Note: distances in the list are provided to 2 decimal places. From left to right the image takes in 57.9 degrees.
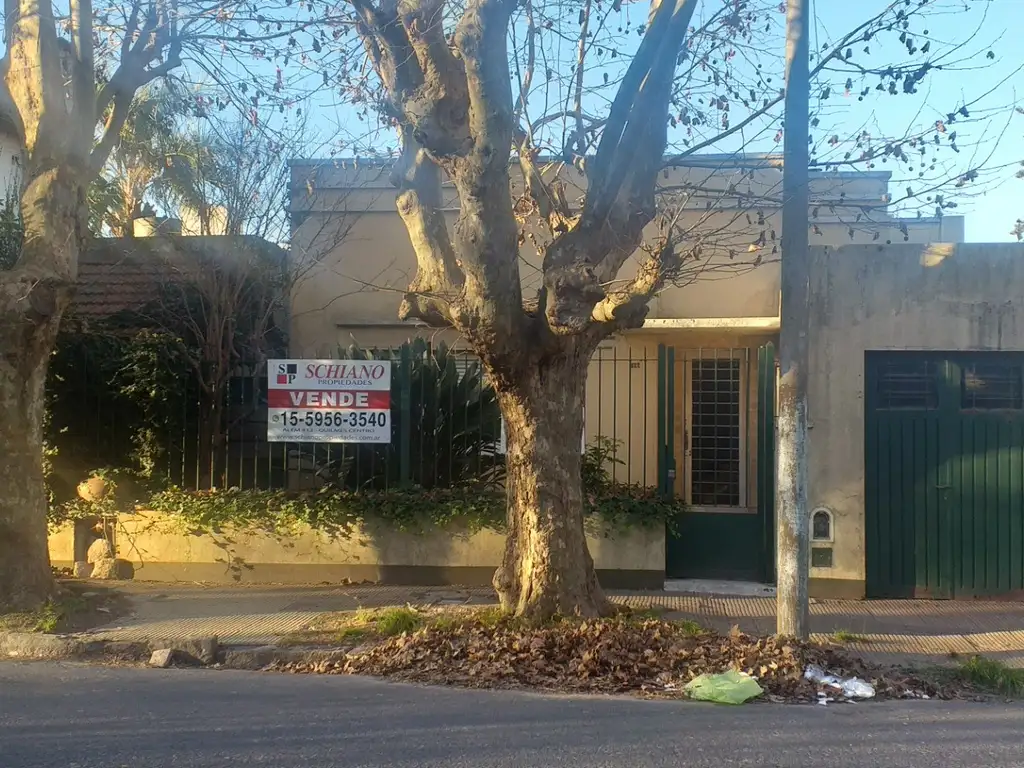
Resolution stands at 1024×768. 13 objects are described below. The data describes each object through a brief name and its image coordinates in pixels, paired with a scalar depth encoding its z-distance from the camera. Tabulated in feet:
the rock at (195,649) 22.76
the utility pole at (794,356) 21.57
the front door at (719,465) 30.50
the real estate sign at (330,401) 30.91
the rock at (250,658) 22.49
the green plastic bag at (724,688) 18.94
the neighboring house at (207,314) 32.37
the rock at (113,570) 30.94
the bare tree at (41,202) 24.97
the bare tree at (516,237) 22.00
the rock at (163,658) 22.44
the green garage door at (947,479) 28.12
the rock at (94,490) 30.91
